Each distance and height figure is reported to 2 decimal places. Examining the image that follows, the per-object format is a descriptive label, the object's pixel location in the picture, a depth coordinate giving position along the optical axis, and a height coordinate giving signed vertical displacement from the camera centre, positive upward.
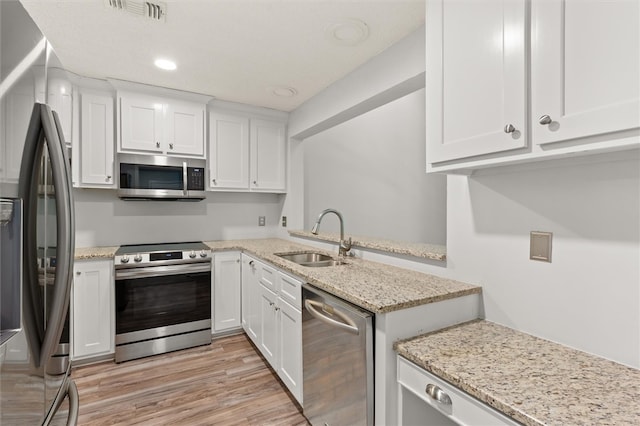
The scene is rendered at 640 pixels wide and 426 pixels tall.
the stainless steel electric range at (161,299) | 2.56 -0.78
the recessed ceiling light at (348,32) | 1.87 +1.17
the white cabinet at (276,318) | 1.91 -0.80
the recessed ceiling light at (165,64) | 2.36 +1.18
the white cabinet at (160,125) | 2.79 +0.84
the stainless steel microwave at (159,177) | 2.79 +0.34
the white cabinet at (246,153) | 3.24 +0.67
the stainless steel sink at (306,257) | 2.71 -0.41
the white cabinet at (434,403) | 0.92 -0.65
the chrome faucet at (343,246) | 2.45 -0.28
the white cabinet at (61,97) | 0.90 +0.38
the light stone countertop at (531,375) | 0.80 -0.53
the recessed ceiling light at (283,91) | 2.89 +1.19
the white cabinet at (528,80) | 0.83 +0.44
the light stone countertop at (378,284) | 1.31 -0.38
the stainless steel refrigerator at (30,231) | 0.67 -0.05
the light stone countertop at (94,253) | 2.44 -0.34
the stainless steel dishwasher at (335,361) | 1.30 -0.73
